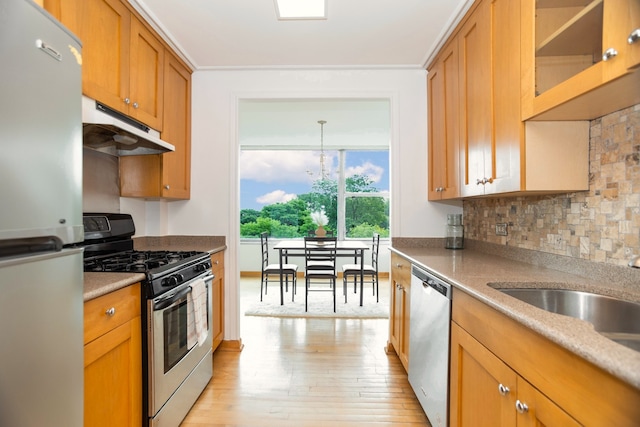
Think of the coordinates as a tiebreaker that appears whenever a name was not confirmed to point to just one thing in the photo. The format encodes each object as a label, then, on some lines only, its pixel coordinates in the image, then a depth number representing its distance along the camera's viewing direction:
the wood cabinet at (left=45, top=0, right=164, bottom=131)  1.63
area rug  3.85
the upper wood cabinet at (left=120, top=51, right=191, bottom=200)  2.47
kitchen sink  1.11
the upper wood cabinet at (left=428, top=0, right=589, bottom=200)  1.49
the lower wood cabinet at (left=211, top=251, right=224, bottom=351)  2.64
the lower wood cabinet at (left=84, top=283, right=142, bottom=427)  1.23
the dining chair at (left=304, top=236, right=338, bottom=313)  4.04
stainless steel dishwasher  1.56
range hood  1.62
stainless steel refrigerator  0.78
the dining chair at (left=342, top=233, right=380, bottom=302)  4.28
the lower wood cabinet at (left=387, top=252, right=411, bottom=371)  2.30
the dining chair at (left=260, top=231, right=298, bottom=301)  4.35
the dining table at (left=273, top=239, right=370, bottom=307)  4.16
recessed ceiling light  2.00
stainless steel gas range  1.58
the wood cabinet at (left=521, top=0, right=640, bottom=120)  0.99
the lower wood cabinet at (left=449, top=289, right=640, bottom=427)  0.70
